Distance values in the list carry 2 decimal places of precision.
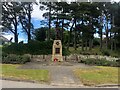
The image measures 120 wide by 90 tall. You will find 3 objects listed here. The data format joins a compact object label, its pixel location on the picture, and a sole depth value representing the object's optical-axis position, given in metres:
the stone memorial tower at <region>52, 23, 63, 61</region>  8.54
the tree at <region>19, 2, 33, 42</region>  11.33
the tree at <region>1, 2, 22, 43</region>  11.05
